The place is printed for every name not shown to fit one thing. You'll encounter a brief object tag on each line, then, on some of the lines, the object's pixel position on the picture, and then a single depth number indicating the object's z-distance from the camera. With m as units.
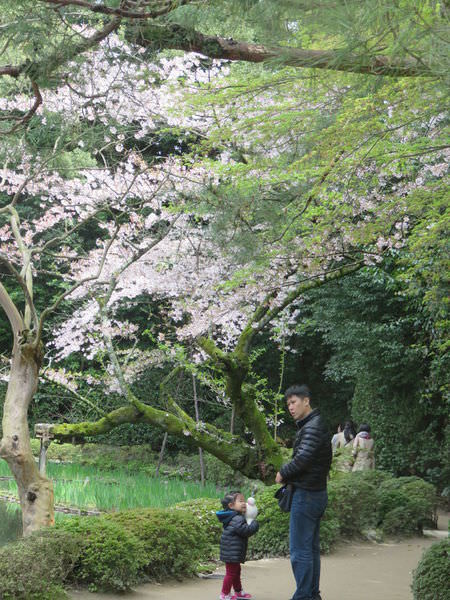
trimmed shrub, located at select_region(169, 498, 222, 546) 6.80
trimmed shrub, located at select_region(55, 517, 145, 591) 5.27
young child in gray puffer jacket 5.07
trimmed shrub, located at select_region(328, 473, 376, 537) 7.71
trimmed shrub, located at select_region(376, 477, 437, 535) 8.51
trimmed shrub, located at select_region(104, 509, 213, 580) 5.82
